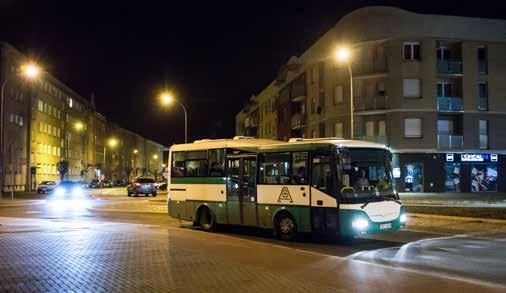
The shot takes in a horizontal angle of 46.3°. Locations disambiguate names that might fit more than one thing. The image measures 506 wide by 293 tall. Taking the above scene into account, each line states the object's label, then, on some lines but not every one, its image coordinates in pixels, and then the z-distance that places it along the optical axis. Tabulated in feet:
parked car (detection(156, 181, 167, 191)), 233.08
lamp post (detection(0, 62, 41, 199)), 119.45
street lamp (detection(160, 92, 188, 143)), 126.11
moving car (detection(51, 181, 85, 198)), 196.24
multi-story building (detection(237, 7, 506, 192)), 157.07
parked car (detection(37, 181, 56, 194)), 209.97
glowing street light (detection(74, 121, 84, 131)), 356.67
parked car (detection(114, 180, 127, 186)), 380.50
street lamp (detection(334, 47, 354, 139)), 166.50
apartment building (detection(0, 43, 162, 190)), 232.32
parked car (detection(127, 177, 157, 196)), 171.63
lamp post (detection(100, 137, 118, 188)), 453.25
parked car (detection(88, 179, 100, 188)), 294.76
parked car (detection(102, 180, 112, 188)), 333.76
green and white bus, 51.44
